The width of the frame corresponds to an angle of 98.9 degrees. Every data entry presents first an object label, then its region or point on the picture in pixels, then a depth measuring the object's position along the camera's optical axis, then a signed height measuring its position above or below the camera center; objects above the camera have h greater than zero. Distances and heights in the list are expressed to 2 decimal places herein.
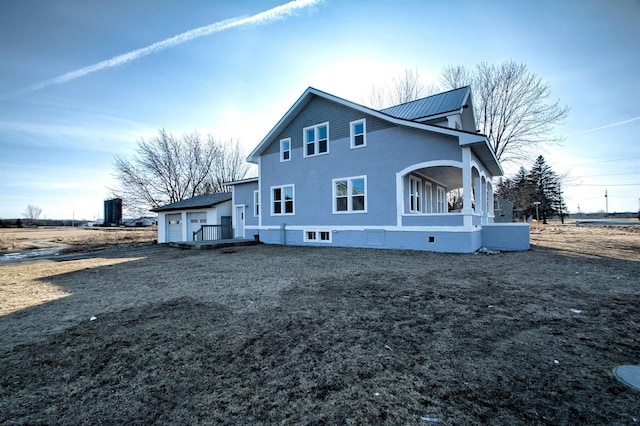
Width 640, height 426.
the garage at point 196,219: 19.33 +0.19
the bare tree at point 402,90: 25.58 +12.20
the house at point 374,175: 10.95 +2.09
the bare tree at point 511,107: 22.00 +9.09
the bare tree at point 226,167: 34.62 +6.92
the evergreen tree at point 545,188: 51.47 +4.92
